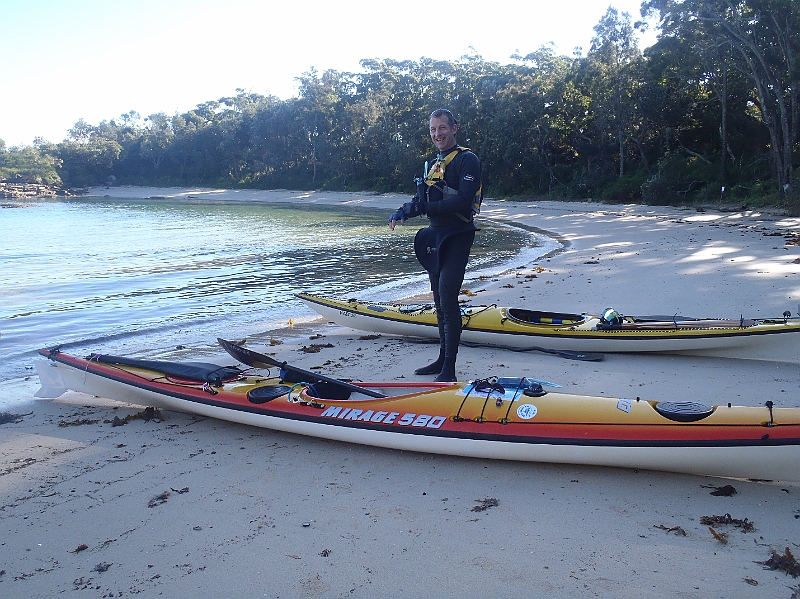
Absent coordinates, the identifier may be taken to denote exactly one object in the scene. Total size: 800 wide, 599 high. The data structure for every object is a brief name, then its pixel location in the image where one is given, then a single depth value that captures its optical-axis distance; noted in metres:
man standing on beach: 4.05
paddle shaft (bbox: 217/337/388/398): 4.55
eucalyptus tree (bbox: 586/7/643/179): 26.75
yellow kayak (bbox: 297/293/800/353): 4.89
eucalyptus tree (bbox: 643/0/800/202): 18.75
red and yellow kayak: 2.81
